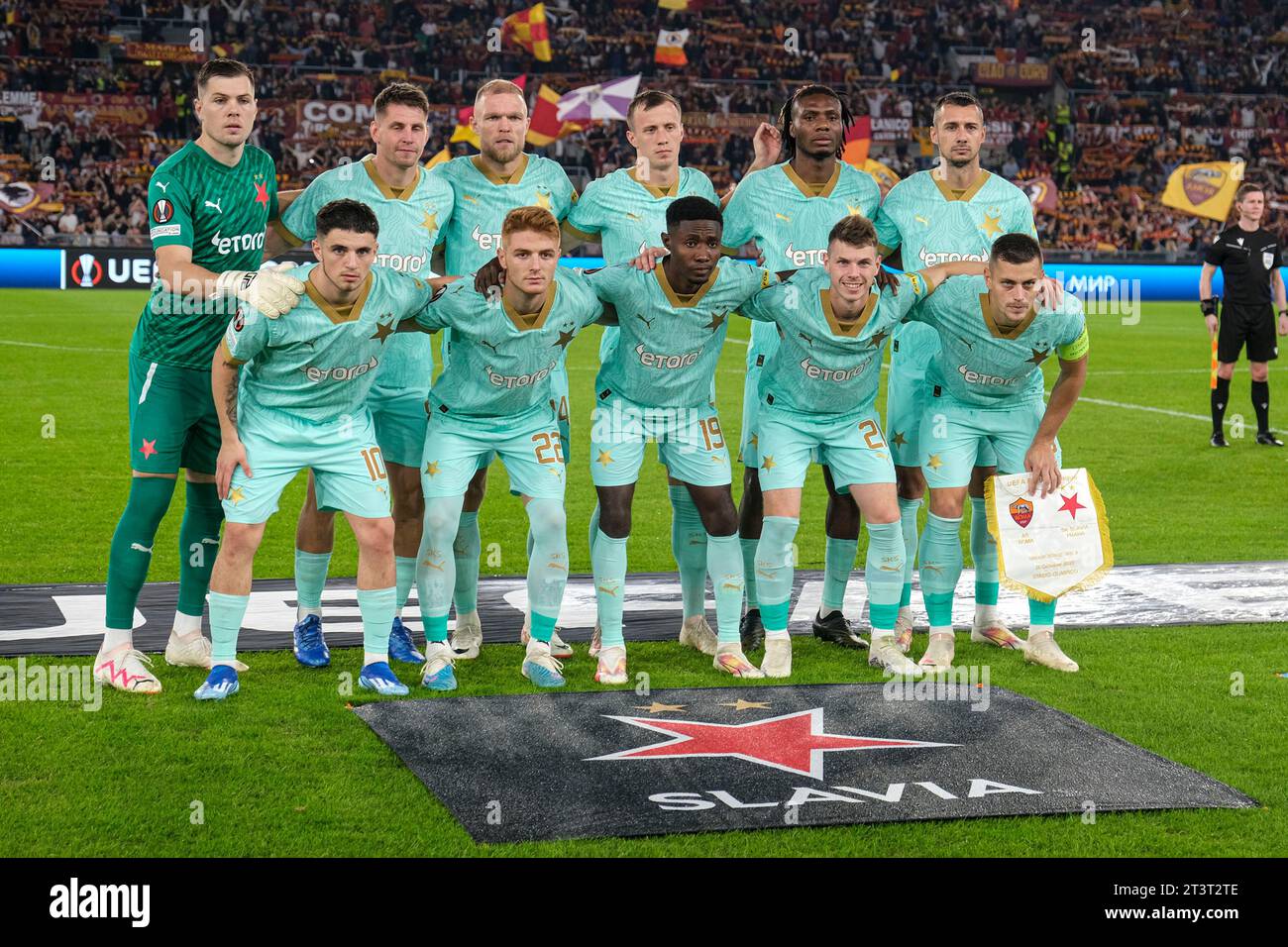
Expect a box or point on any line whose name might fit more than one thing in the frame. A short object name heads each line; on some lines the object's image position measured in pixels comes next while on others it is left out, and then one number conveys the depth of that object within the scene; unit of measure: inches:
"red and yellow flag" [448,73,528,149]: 1038.4
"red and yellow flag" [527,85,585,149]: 1064.2
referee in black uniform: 486.3
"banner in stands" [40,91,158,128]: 1258.6
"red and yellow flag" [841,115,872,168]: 734.5
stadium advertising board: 987.9
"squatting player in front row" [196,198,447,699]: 212.2
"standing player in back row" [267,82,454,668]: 238.1
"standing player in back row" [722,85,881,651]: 249.6
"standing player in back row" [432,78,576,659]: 245.6
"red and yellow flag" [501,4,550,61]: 1278.3
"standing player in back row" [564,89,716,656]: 247.6
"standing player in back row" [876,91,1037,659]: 254.7
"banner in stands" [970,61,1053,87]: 1483.8
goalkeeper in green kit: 218.8
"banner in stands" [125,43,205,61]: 1316.6
